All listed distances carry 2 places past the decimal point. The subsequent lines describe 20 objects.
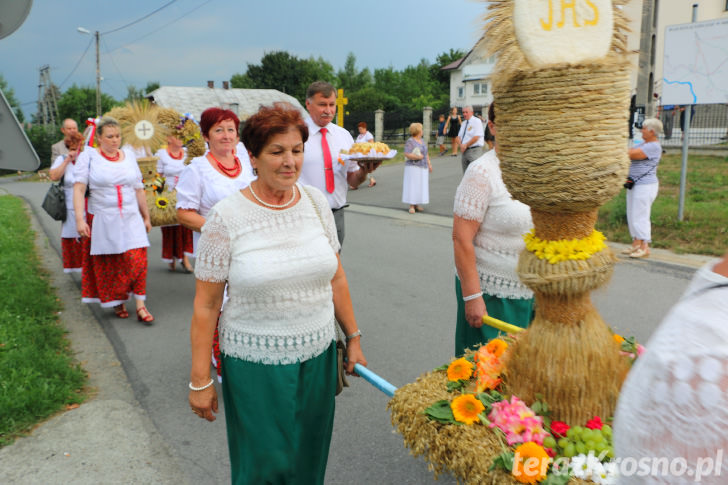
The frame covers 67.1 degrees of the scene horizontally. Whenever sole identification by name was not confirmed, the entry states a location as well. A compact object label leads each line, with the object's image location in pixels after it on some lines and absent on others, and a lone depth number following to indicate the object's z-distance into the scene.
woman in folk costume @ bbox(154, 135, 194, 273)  7.45
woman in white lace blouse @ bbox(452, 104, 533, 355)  2.71
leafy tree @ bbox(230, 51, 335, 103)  71.31
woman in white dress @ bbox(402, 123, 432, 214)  12.20
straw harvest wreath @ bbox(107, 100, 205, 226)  6.03
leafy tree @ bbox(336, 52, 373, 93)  97.50
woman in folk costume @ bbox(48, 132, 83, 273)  6.61
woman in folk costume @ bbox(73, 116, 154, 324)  5.53
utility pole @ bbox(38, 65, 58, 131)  52.75
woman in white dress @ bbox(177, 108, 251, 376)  4.13
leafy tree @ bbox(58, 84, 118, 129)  55.38
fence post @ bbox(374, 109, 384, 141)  30.96
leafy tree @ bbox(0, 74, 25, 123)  57.74
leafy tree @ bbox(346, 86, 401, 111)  58.94
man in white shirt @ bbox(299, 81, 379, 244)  4.66
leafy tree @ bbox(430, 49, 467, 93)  73.31
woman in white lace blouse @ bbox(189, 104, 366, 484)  2.40
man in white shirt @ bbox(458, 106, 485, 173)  13.36
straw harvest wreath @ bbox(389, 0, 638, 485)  1.51
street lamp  40.09
